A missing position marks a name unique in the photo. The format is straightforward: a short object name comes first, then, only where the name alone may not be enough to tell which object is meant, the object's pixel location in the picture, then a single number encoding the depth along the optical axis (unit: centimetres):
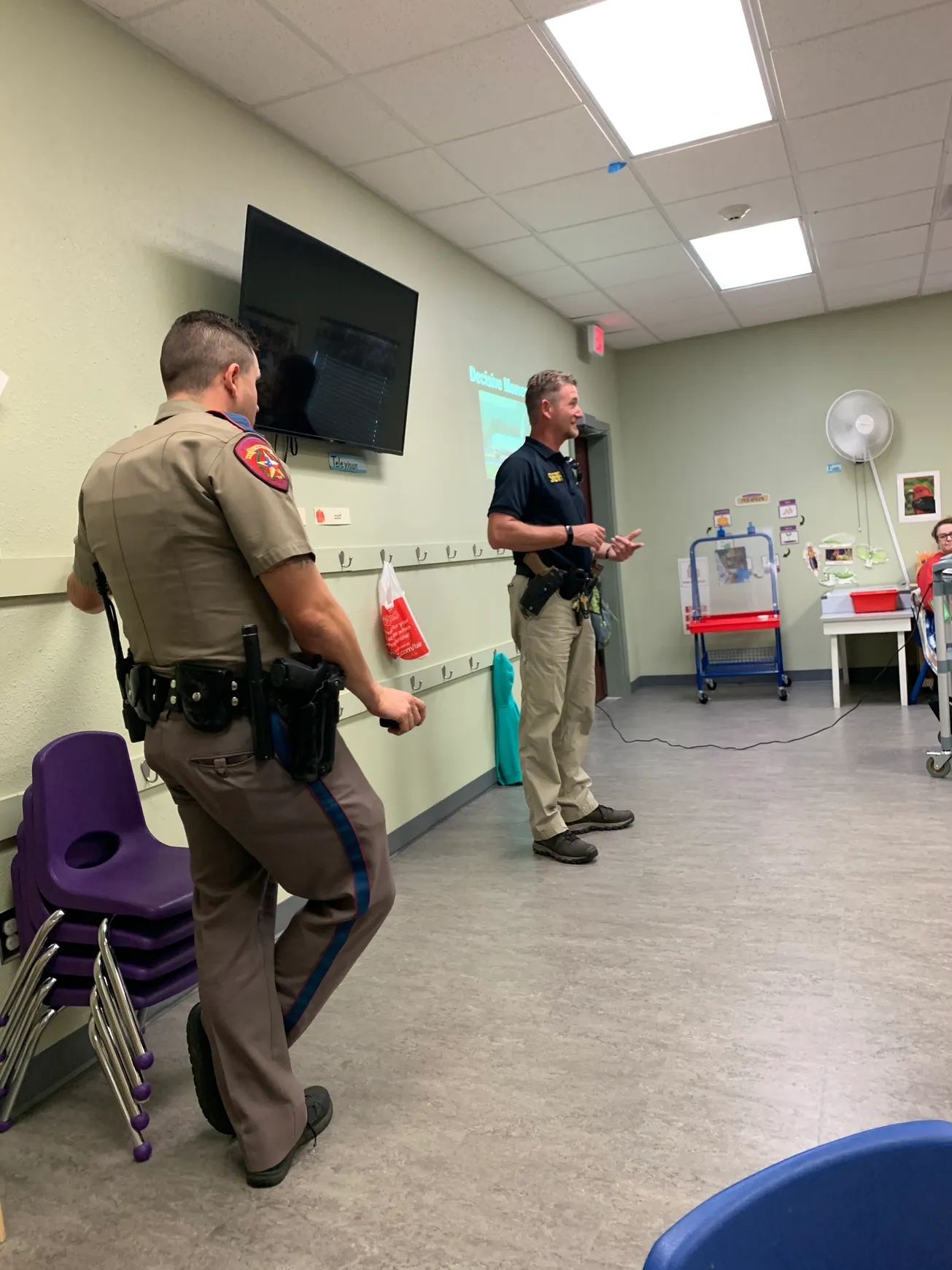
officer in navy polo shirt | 329
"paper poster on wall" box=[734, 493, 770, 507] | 679
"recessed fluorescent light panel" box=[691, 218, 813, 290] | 464
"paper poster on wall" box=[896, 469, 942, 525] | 634
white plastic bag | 356
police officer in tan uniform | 152
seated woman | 505
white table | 558
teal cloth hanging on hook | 452
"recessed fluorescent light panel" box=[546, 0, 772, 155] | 262
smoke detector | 419
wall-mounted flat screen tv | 276
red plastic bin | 566
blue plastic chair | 57
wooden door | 673
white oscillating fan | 615
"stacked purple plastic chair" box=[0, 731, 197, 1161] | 179
